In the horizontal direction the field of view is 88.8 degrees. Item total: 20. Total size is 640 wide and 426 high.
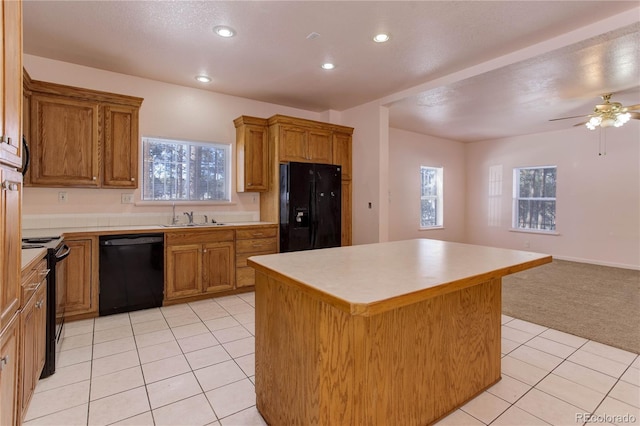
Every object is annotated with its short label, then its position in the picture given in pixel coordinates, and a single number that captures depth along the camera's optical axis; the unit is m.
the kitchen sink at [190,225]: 3.87
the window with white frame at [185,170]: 4.06
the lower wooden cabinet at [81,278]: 3.10
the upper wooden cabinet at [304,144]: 4.42
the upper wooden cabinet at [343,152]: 4.91
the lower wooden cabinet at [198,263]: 3.64
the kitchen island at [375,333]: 1.34
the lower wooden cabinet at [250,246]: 4.07
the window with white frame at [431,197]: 7.28
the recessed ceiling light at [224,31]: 2.80
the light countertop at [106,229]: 3.12
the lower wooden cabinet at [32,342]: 1.60
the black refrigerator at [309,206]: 4.30
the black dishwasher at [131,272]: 3.29
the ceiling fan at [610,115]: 3.96
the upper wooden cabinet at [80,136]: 3.17
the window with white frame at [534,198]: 6.62
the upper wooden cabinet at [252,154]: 4.44
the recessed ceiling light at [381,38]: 2.90
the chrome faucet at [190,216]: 4.20
